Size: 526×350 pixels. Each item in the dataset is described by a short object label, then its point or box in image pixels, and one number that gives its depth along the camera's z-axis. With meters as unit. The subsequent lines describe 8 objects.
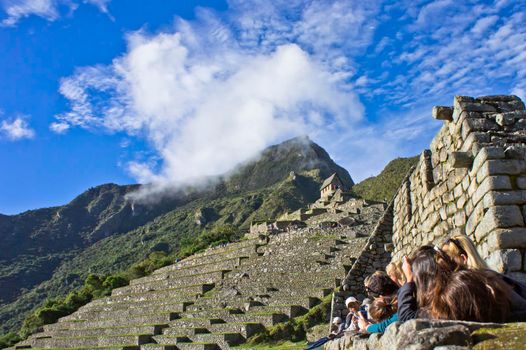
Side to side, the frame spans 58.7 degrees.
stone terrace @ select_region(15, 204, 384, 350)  16.59
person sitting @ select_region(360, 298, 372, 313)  4.65
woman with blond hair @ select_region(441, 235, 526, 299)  2.77
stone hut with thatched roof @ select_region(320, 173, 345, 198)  57.78
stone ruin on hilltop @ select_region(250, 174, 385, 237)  31.92
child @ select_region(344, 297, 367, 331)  4.99
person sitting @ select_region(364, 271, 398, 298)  3.98
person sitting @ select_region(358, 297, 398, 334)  3.79
